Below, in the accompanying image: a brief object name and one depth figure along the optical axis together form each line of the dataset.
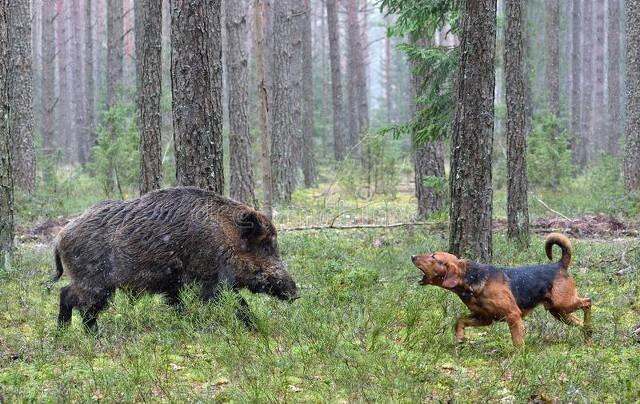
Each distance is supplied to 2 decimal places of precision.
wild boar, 7.66
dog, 6.56
